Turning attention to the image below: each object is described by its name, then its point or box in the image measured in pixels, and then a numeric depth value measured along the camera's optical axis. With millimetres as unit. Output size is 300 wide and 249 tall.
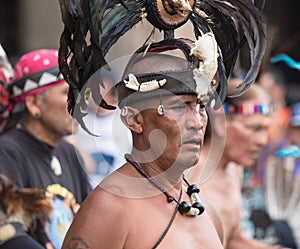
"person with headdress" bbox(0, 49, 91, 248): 11937
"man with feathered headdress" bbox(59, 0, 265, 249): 8039
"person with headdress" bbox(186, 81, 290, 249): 13969
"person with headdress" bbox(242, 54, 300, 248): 16766
